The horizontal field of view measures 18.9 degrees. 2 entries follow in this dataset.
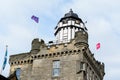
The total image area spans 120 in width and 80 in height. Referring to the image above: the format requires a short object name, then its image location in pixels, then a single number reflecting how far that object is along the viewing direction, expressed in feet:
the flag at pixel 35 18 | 178.29
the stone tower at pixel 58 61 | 162.20
